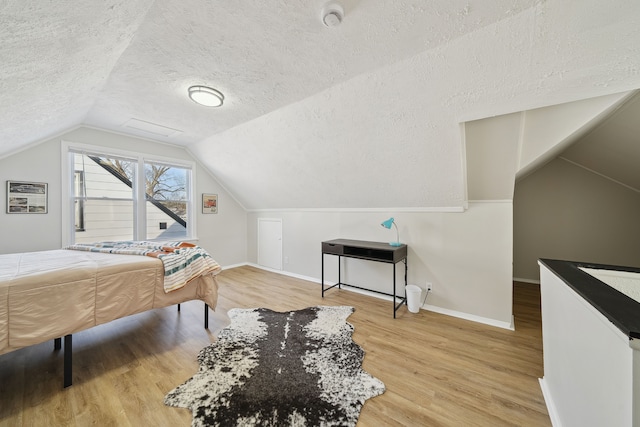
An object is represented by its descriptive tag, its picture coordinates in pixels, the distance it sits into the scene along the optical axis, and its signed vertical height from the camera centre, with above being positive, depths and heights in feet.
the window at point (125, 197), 11.03 +0.94
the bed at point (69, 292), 4.77 -1.93
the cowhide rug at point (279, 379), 4.61 -4.09
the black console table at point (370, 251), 9.32 -1.71
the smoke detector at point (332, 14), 4.22 +3.82
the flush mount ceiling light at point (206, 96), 7.23 +3.92
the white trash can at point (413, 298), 9.28 -3.51
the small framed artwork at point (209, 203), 15.34 +0.75
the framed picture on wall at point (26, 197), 9.21 +0.77
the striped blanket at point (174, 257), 7.01 -1.40
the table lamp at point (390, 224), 9.85 -0.50
